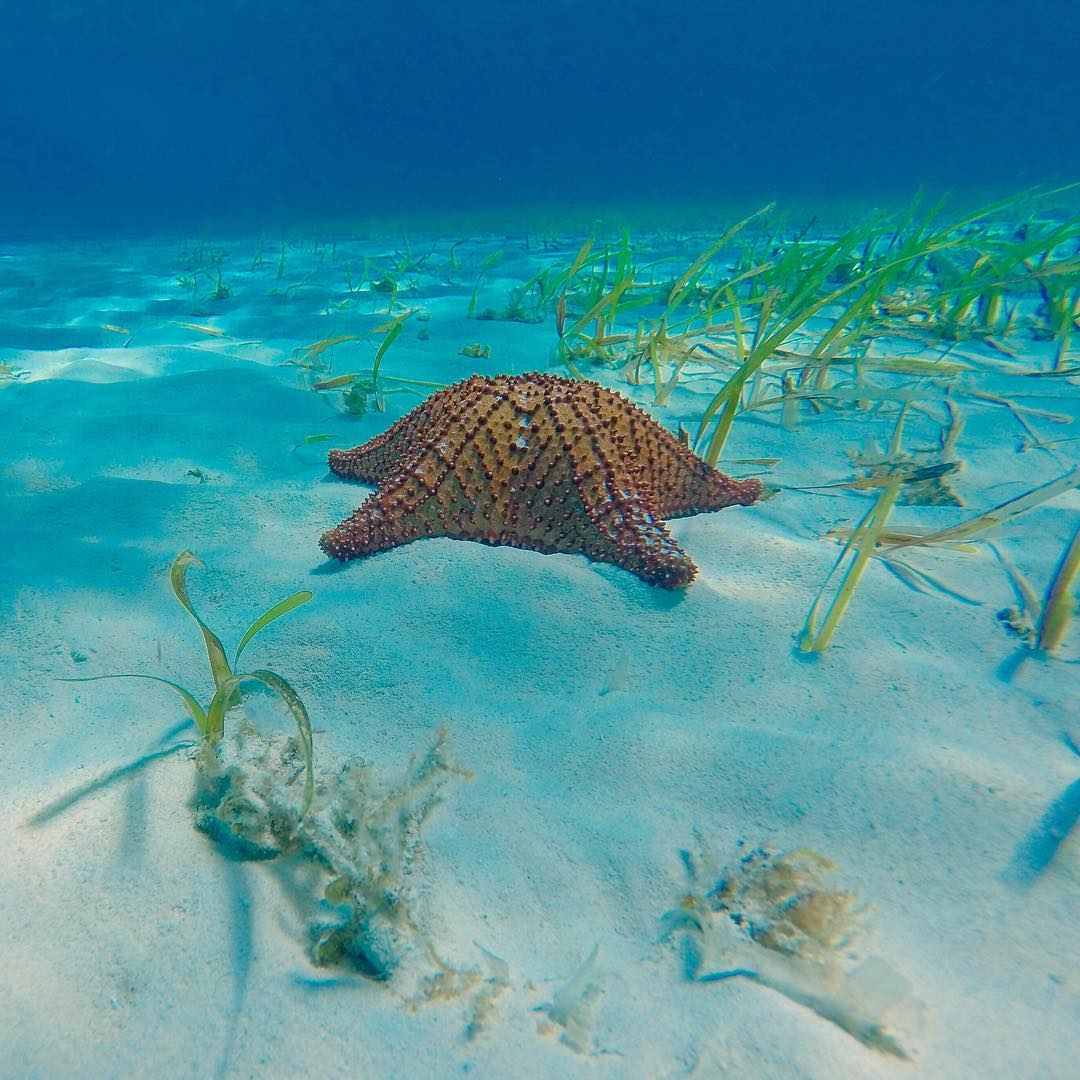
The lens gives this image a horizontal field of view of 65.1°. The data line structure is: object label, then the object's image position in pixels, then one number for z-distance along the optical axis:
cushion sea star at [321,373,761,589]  0.42
